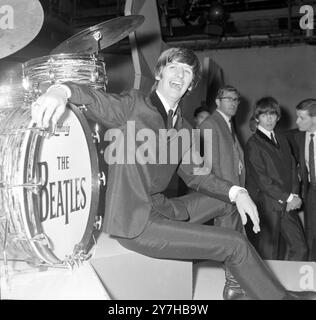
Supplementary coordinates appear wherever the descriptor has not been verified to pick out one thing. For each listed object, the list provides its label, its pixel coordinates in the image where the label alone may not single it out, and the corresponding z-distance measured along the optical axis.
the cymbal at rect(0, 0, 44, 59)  1.72
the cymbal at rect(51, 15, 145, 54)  1.97
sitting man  1.54
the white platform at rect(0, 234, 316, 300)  1.40
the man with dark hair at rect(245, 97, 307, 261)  2.89
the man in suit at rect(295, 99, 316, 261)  3.05
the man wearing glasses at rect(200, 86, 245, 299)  2.61
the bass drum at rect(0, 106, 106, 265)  1.35
